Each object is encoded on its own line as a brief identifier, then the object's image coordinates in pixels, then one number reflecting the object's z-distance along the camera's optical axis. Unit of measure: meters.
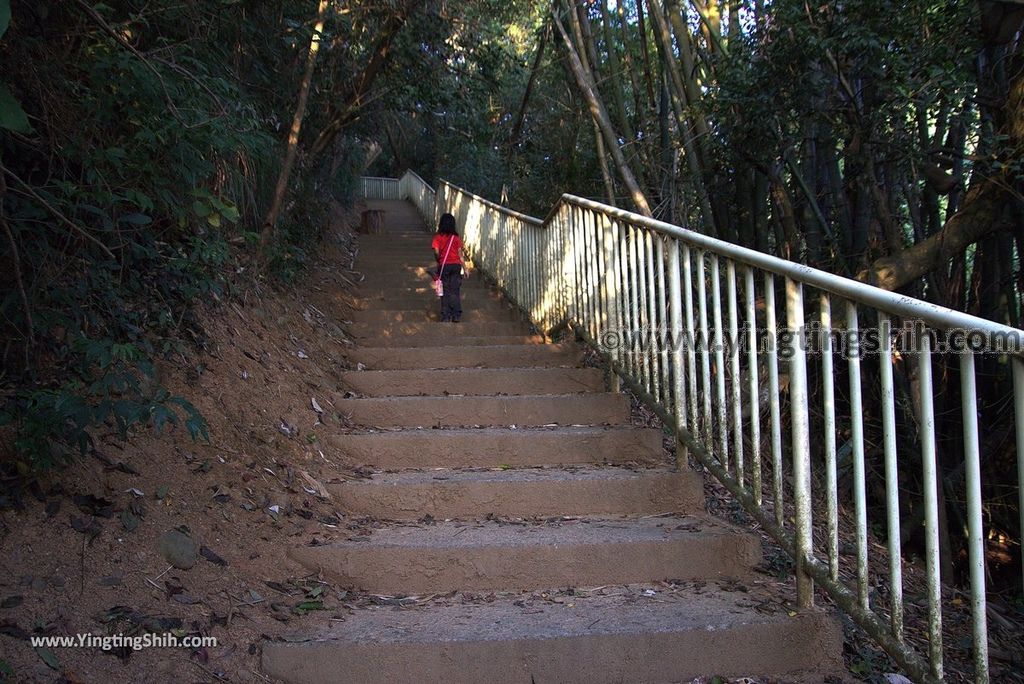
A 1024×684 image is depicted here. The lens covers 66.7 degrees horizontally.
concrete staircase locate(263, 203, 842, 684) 2.33
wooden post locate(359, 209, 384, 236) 14.37
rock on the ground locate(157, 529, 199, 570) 2.60
